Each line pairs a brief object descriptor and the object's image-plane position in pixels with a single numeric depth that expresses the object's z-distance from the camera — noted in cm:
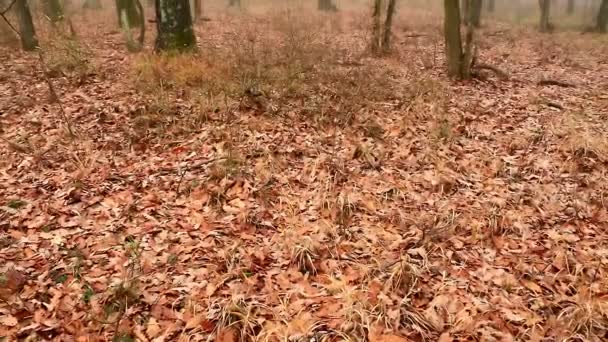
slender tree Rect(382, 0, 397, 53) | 1238
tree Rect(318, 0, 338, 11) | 2281
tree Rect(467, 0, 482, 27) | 1759
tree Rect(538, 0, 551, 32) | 1916
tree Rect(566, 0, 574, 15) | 3070
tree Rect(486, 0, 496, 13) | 2905
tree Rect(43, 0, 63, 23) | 1351
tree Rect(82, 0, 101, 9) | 2099
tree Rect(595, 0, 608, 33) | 1836
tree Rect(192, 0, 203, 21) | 1722
